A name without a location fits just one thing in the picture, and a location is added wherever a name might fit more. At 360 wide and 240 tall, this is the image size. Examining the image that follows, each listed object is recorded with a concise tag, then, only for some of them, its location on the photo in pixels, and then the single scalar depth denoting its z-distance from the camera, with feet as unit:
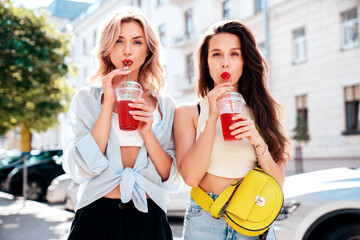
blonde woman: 5.98
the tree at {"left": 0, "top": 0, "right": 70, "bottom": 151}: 30.50
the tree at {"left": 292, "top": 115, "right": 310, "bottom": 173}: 46.88
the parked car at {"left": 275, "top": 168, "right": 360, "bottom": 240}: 10.30
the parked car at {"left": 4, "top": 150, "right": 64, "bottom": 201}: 36.01
